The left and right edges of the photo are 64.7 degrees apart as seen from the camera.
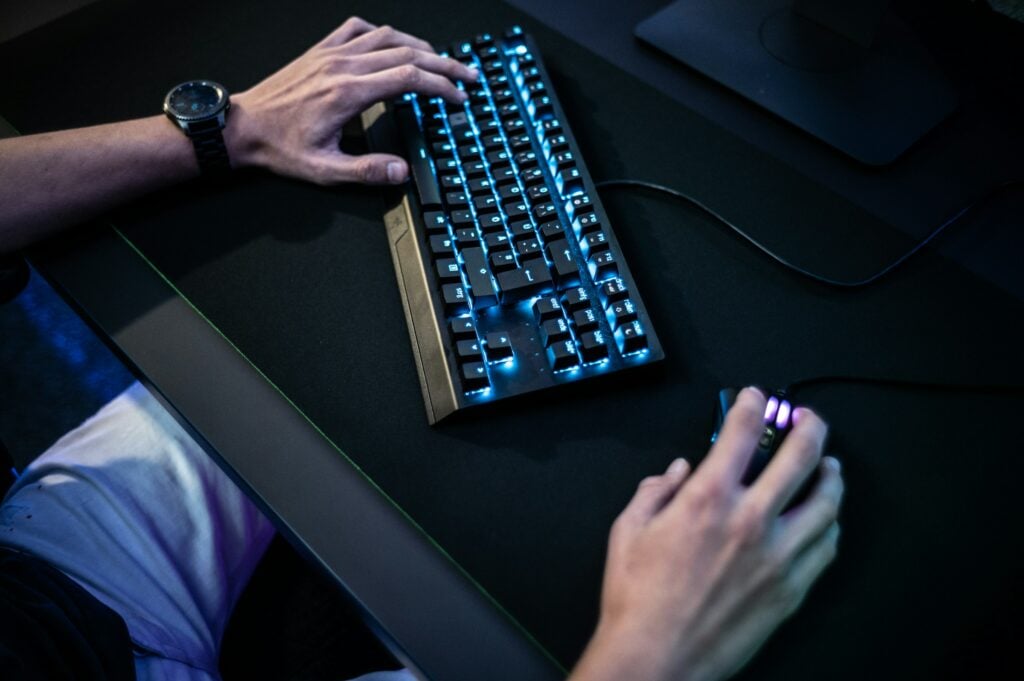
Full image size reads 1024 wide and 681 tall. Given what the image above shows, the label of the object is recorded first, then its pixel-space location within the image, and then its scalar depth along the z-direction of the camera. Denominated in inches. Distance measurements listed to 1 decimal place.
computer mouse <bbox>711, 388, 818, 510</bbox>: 22.0
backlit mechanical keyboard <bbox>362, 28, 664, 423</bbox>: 24.5
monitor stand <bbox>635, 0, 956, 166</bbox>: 31.4
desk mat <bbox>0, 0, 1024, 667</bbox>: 21.7
